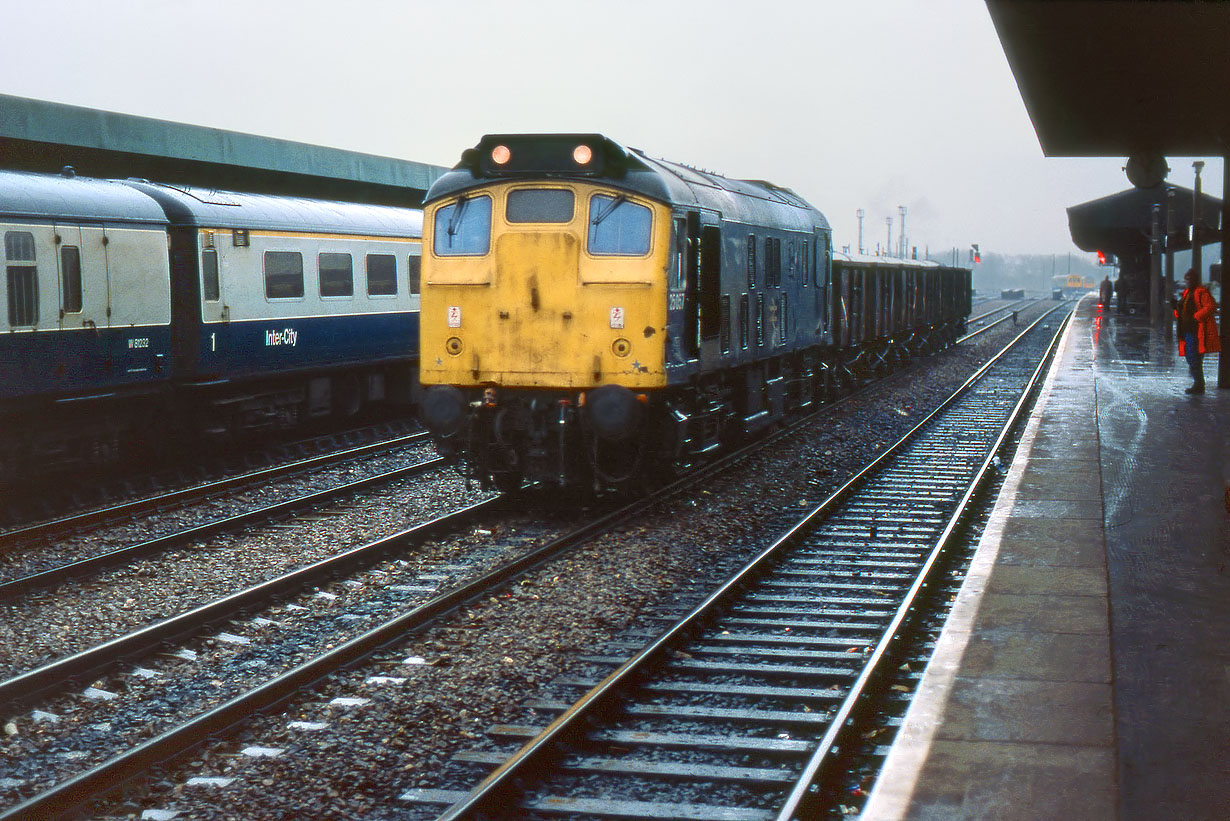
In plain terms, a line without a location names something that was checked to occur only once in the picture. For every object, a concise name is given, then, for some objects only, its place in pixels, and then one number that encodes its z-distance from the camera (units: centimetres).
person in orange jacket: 1867
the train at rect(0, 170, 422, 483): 1210
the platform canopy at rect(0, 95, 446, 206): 1820
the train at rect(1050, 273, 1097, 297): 14795
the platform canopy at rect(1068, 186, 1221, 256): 4331
